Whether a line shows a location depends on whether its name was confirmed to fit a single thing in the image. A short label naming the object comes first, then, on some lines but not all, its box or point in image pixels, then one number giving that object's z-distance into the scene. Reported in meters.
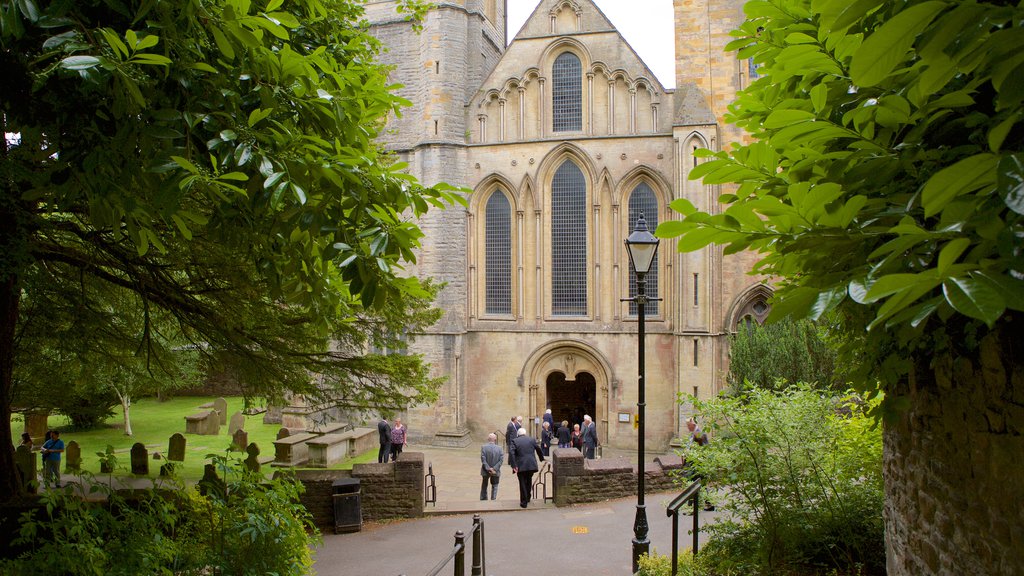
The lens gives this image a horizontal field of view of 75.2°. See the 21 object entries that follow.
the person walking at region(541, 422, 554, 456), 18.36
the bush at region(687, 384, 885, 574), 6.38
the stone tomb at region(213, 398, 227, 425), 24.37
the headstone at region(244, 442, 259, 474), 12.67
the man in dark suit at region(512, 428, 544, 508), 12.59
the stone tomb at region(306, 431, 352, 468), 17.62
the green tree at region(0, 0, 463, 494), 3.48
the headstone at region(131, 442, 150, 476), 14.90
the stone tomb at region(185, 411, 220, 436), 22.64
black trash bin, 11.40
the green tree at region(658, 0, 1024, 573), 1.61
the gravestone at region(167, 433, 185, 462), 16.31
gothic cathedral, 20.61
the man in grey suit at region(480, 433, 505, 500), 13.88
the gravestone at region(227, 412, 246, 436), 22.08
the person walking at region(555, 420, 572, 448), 18.05
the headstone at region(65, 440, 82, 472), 16.09
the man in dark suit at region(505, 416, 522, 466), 16.44
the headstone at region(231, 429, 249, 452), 18.12
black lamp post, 8.55
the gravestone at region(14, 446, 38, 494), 12.22
